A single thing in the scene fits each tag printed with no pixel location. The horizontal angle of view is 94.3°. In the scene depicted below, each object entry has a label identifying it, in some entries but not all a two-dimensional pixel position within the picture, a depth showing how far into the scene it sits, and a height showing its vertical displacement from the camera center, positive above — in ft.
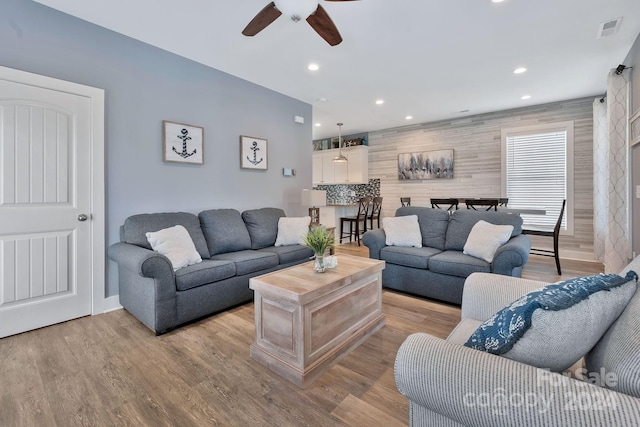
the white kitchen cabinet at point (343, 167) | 23.97 +3.62
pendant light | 23.08 +4.29
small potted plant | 7.27 -0.81
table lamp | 15.31 +0.48
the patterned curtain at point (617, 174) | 11.02 +1.35
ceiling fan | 6.76 +4.76
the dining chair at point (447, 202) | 16.44 +0.45
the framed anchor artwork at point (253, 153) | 13.42 +2.69
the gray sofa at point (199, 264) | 7.74 -1.67
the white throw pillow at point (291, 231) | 12.49 -0.88
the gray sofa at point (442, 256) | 8.98 -1.55
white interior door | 7.71 +0.11
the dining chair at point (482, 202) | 14.71 +0.40
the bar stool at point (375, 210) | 21.95 +0.01
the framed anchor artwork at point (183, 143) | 10.85 +2.58
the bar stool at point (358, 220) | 21.27 -0.73
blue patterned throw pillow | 2.76 -1.09
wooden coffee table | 5.86 -2.36
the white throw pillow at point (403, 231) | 11.55 -0.83
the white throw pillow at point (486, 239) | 9.52 -0.97
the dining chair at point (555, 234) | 13.24 -1.10
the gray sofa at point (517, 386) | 2.23 -1.48
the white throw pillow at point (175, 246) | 8.57 -1.07
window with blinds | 16.44 +2.35
